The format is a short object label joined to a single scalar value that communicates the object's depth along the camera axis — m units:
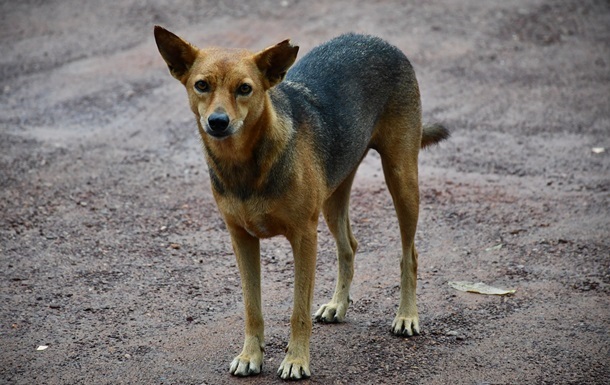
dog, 10.27
